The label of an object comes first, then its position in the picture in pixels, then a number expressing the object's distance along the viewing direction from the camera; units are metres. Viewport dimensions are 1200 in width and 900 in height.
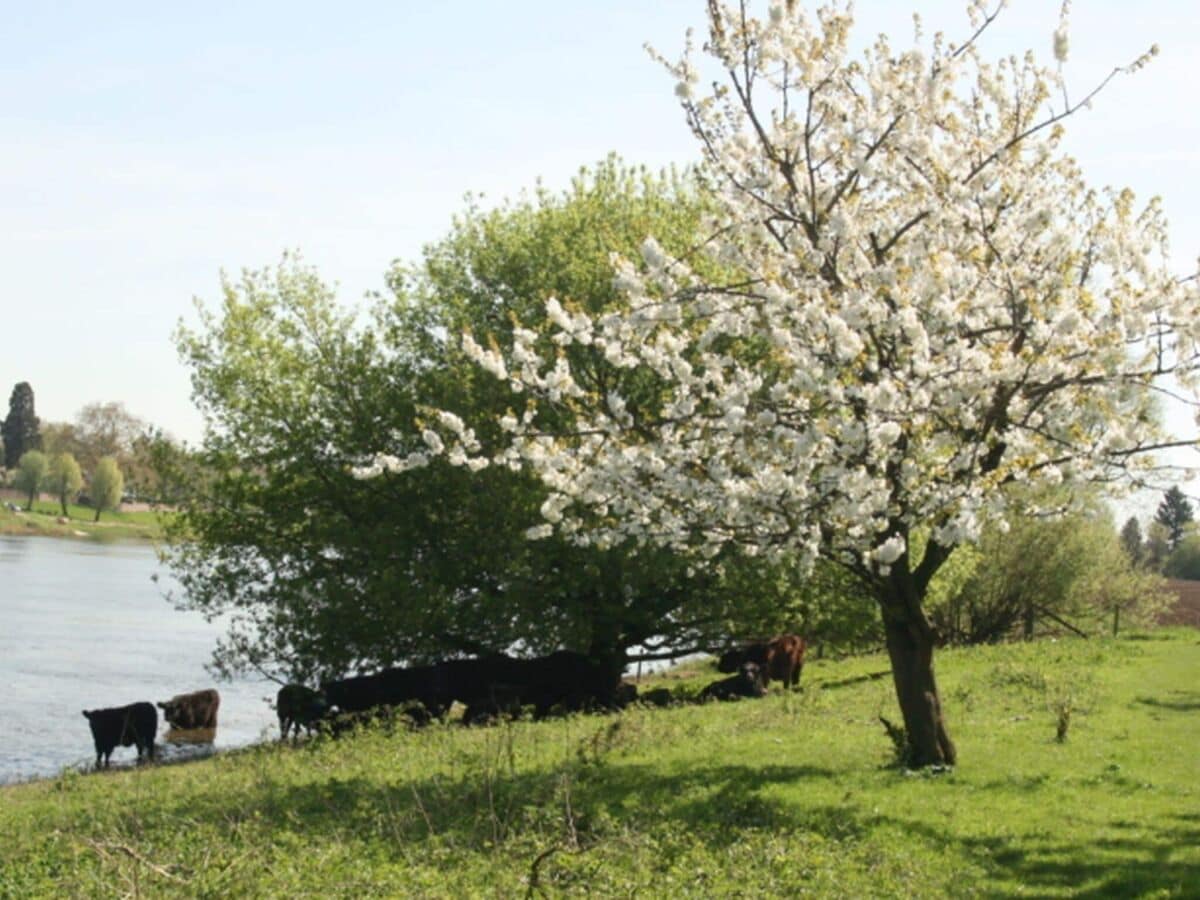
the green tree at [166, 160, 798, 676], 28.47
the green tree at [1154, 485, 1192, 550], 93.19
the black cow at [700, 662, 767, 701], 28.64
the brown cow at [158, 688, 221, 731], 31.83
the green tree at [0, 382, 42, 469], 156.25
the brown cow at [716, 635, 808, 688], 31.59
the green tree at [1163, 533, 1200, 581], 86.56
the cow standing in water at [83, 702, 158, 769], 27.55
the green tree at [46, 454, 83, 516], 132.25
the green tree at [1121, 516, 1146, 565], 80.31
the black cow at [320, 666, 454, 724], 29.73
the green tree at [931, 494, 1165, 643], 41.03
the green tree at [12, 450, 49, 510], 133.38
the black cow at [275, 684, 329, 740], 29.28
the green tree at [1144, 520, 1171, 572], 85.70
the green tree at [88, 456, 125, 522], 129.12
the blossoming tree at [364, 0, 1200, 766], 14.09
